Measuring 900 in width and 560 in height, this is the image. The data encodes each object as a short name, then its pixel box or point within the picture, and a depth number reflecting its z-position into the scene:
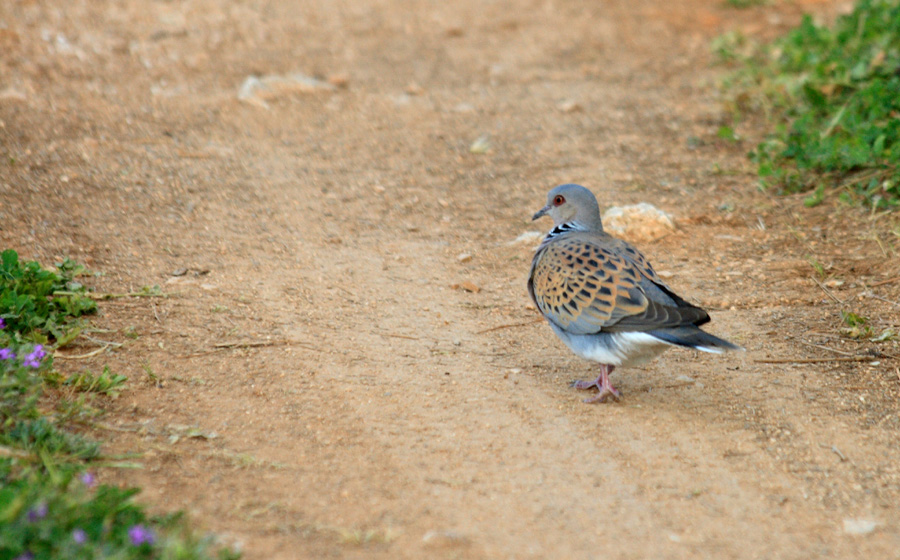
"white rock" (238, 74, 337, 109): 16.12
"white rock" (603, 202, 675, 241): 11.79
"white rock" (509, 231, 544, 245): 11.94
